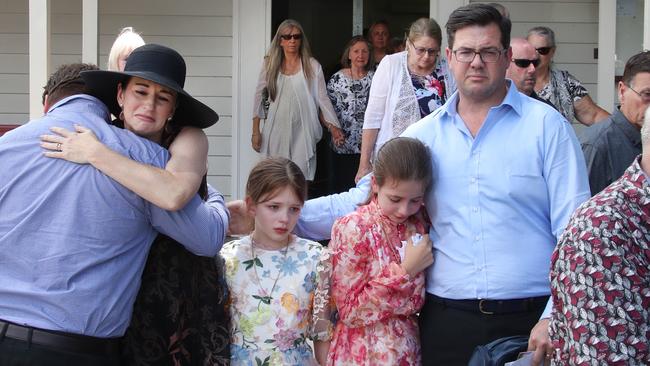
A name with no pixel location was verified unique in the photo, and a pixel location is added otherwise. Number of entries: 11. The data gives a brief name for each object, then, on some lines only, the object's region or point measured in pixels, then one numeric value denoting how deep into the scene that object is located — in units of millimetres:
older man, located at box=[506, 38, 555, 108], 4633
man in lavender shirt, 2369
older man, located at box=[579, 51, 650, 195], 3658
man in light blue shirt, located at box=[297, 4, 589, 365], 2689
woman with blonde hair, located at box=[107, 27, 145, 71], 3557
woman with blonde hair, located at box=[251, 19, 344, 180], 6980
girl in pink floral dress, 2812
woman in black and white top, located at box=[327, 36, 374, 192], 6988
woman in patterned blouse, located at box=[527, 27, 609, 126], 5512
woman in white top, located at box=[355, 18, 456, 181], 5480
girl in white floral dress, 2875
